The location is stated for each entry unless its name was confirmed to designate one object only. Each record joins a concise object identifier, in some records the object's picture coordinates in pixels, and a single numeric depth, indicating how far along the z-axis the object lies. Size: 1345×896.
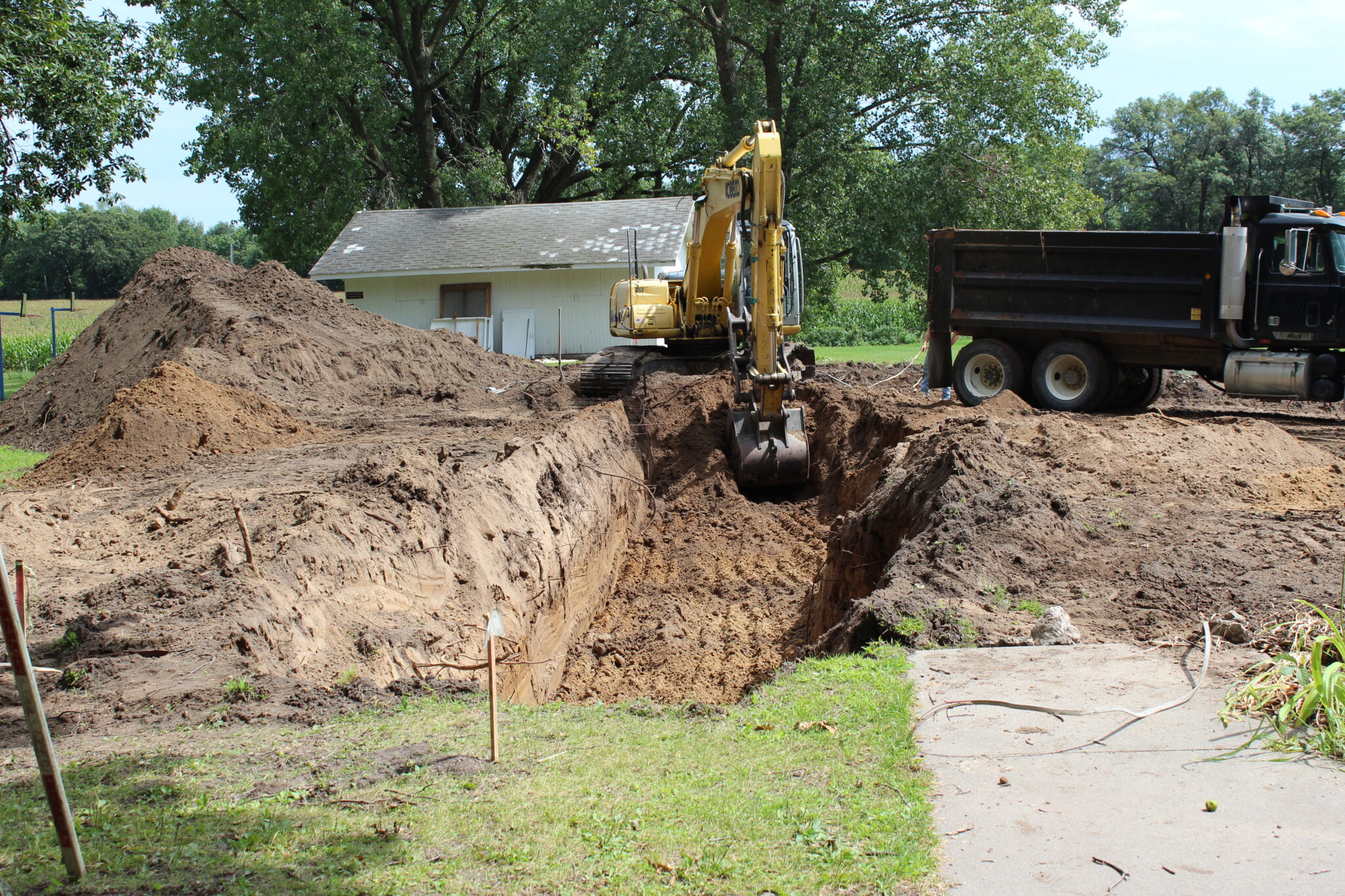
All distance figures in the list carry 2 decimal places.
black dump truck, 13.87
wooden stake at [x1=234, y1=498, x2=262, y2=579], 6.86
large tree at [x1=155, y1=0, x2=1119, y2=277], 27.61
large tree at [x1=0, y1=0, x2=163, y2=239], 14.01
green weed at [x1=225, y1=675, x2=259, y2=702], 5.51
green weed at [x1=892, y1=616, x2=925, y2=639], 6.20
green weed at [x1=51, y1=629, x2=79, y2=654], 5.92
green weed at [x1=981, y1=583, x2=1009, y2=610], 6.67
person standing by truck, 16.86
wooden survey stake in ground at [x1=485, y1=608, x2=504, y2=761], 4.60
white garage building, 27.56
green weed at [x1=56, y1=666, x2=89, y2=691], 5.60
